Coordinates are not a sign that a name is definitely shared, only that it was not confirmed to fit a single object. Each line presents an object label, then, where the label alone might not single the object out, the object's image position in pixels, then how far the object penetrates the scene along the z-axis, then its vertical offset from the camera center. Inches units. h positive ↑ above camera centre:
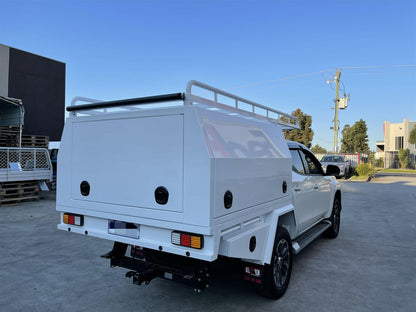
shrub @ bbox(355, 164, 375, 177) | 859.4 -28.0
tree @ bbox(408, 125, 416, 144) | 1560.4 +122.9
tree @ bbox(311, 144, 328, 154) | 2108.8 +73.7
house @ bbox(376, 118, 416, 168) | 1770.4 +124.8
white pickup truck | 102.0 -11.5
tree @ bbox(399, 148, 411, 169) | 1589.6 +14.7
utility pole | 1075.8 +238.3
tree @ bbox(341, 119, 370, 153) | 1635.1 +118.9
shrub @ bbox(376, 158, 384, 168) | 1507.1 -8.4
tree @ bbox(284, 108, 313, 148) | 1434.5 +124.8
